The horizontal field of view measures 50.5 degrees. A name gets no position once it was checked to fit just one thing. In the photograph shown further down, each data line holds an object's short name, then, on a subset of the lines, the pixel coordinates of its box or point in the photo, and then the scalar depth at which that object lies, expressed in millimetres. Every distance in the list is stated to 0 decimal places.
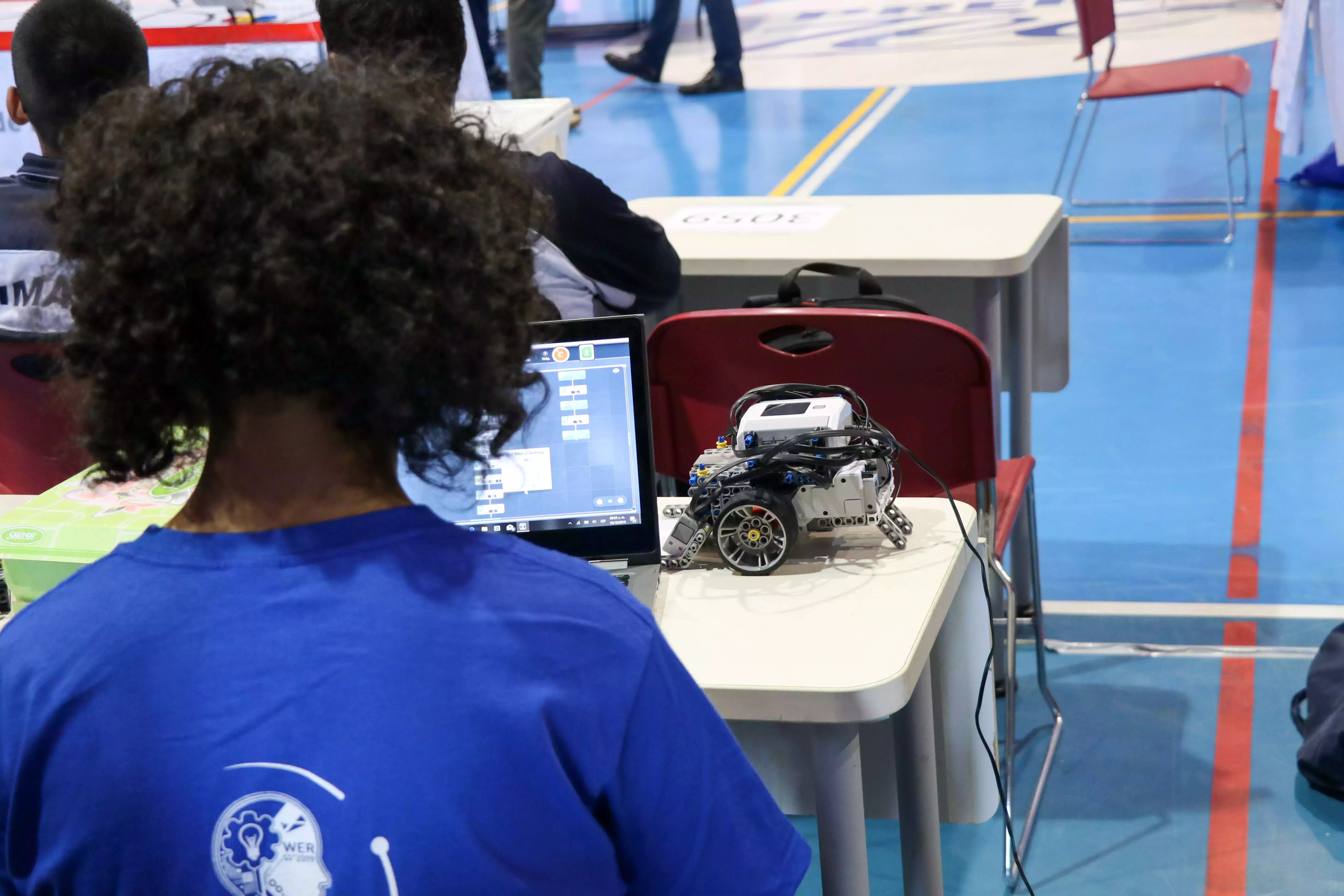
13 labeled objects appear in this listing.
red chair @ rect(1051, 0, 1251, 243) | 5227
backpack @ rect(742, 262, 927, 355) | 2189
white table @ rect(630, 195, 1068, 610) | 2641
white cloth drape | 4934
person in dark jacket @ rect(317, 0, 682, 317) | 2430
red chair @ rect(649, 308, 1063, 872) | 2094
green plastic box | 1614
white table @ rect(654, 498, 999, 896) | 1413
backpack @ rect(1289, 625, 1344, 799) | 2307
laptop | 1579
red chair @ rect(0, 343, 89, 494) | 2318
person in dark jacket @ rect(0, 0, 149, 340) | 2371
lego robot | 1647
